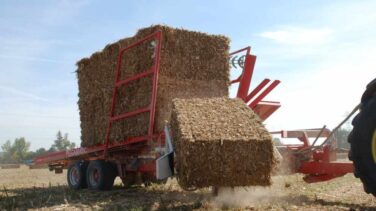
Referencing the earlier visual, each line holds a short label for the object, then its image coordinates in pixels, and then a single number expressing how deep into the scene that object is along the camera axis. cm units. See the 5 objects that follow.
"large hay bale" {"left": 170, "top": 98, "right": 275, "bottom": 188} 605
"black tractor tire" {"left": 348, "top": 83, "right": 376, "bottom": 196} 484
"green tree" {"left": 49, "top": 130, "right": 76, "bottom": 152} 11099
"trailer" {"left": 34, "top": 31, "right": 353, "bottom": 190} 759
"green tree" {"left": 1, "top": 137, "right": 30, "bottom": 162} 10428
